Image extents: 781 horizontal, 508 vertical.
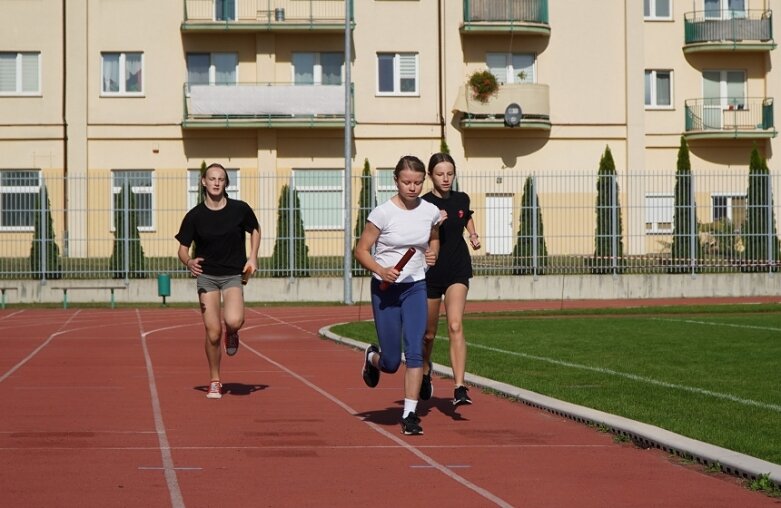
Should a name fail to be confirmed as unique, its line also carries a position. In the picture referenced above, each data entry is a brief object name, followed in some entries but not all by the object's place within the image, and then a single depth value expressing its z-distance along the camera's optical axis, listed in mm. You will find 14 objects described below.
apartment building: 45938
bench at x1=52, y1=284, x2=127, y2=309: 32781
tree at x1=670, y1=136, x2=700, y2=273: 34156
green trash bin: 32969
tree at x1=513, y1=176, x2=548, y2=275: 33812
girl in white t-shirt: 10867
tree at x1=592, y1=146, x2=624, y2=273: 34062
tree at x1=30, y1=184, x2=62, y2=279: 33281
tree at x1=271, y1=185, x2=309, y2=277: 33594
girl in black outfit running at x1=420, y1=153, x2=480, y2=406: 12086
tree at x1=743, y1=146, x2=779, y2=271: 34656
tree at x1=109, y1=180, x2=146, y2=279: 33219
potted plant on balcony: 46469
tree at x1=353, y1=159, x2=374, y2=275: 33969
